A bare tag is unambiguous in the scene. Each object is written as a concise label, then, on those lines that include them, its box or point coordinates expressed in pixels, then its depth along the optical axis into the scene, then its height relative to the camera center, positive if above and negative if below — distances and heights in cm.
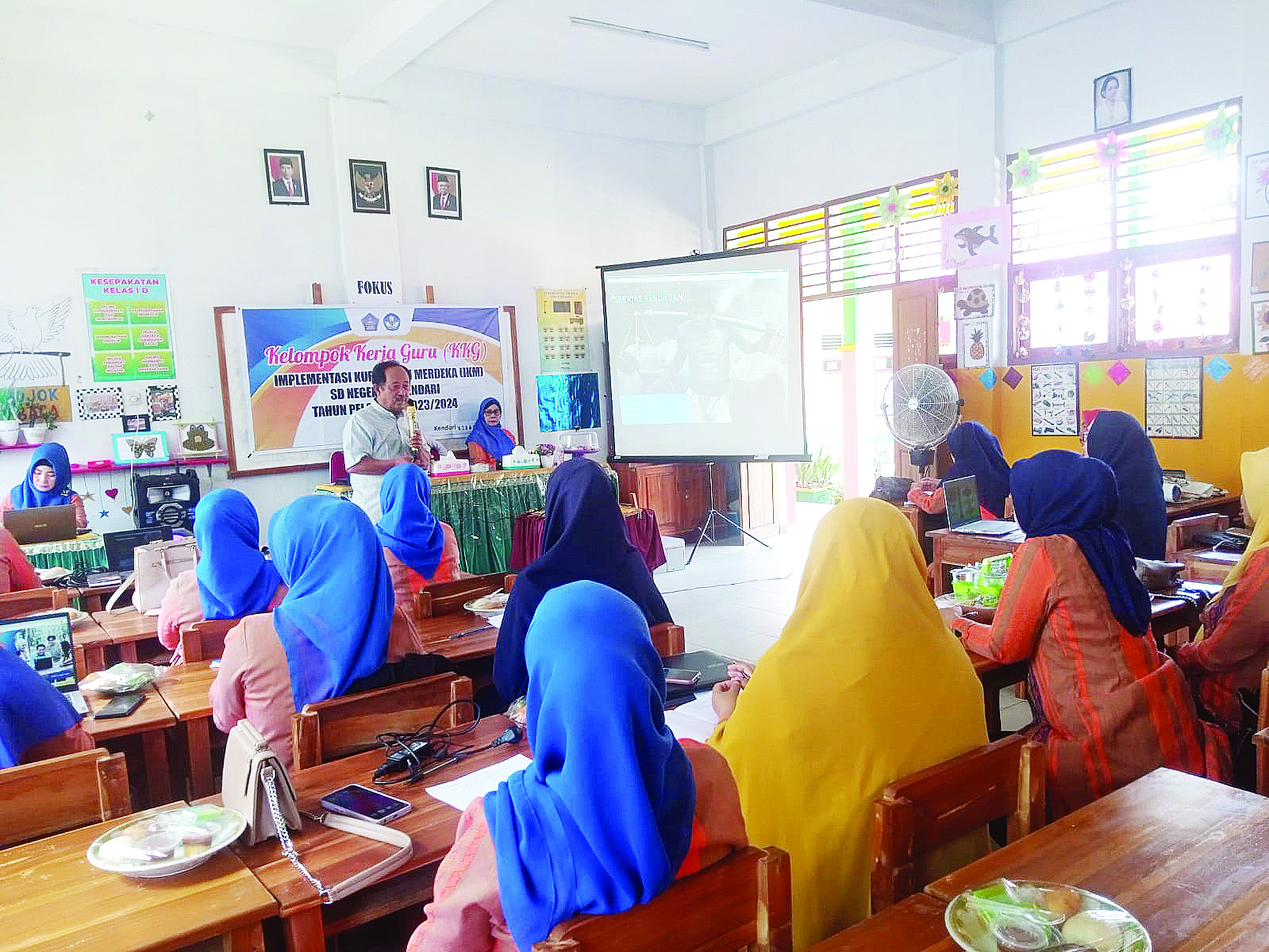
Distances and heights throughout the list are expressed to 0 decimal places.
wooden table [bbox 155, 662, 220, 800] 235 -78
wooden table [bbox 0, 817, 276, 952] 129 -74
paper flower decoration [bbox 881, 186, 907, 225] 676 +116
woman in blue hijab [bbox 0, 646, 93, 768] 185 -63
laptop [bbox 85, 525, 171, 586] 419 -64
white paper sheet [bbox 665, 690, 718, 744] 199 -77
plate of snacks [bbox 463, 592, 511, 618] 324 -78
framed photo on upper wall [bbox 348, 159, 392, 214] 678 +155
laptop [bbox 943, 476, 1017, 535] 409 -67
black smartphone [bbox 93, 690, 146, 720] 230 -76
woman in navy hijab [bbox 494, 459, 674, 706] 255 -52
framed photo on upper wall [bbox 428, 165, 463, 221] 720 +154
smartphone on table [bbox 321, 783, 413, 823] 163 -74
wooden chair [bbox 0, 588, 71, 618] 326 -67
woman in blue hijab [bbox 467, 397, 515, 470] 723 -38
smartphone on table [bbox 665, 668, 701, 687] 233 -77
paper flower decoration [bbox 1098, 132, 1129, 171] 549 +120
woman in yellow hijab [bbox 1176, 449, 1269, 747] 238 -80
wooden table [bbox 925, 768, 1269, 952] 119 -74
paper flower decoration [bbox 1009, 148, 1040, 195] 587 +119
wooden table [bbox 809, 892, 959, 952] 118 -74
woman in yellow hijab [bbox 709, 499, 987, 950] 158 -63
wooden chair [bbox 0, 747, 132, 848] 165 -70
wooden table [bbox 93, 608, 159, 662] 310 -77
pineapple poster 617 +26
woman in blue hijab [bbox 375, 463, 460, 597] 383 -59
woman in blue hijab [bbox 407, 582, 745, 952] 111 -54
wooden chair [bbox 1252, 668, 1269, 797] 175 -79
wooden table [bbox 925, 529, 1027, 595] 401 -86
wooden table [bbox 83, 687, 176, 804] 223 -79
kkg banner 646 +20
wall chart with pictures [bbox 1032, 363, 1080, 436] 577 -28
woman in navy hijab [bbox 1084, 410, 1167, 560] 389 -55
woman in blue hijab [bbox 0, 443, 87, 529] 514 -40
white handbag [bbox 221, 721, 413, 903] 152 -67
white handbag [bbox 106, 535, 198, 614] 340 -60
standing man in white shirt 580 -28
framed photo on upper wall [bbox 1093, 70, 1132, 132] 539 +149
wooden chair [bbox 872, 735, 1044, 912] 140 -72
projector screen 618 +13
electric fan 531 -25
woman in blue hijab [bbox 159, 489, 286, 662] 303 -58
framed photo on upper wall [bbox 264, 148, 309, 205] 652 +159
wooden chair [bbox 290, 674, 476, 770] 192 -70
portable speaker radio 593 -61
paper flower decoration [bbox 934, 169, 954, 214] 637 +117
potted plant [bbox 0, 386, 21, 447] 563 +0
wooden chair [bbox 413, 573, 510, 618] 336 -76
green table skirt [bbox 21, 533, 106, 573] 443 -71
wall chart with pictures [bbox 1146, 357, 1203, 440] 519 -28
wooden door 643 +28
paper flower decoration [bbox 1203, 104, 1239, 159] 495 +115
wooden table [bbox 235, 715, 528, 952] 139 -76
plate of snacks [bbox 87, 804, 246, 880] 143 -71
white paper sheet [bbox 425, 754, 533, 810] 172 -76
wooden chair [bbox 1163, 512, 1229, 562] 379 -77
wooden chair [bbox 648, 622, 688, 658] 257 -74
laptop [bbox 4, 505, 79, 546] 423 -51
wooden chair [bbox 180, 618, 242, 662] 277 -72
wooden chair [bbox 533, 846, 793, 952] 110 -68
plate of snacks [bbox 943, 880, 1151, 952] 111 -71
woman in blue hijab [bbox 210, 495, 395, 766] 220 -57
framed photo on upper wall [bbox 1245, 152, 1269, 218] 479 +83
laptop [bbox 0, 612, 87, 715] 221 -56
